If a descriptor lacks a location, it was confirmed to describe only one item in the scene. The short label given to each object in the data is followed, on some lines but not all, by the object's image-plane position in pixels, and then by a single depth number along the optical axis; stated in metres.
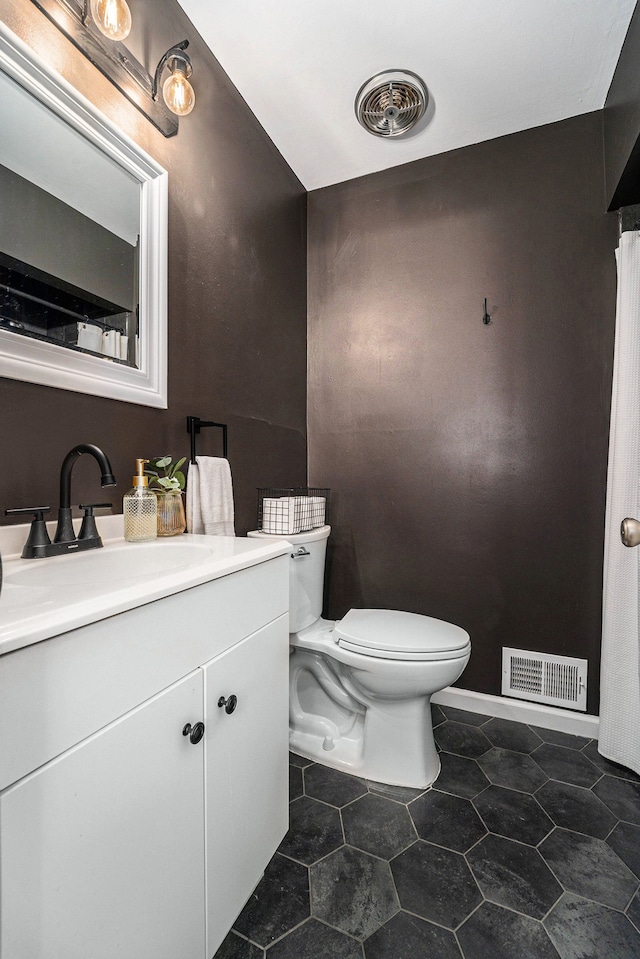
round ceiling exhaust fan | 1.68
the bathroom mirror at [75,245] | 0.95
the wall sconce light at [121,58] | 1.07
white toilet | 1.41
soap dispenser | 1.15
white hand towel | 1.41
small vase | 1.26
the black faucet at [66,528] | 0.93
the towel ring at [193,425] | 1.47
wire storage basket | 1.66
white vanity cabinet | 0.51
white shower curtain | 1.55
